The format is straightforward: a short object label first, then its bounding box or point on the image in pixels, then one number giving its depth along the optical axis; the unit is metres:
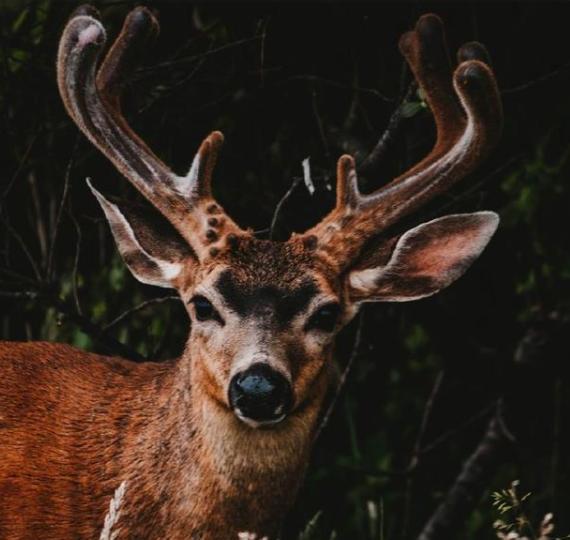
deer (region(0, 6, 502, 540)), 8.92
